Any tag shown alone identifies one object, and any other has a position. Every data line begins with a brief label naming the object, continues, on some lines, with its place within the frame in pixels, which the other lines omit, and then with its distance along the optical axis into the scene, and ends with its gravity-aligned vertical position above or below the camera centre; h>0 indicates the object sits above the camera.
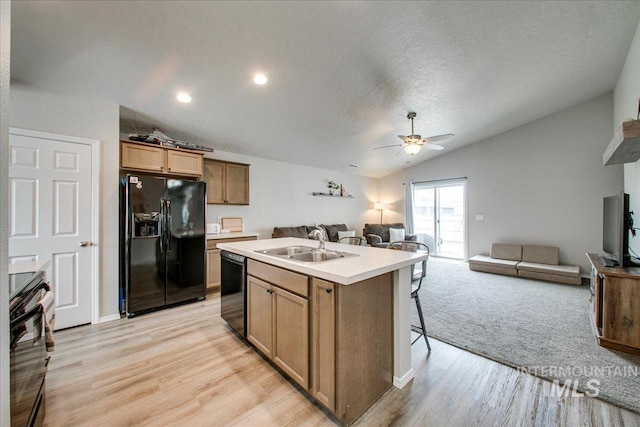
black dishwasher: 2.32 -0.79
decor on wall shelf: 6.67 +0.78
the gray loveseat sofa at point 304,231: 5.27 -0.39
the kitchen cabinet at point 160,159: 3.05 +0.74
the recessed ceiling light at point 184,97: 2.86 +1.41
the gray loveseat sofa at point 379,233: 6.36 -0.53
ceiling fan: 3.43 +1.04
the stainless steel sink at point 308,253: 2.14 -0.37
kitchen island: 1.43 -0.74
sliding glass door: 6.36 -0.05
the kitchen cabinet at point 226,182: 4.18 +0.58
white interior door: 2.44 -0.01
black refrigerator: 2.93 -0.36
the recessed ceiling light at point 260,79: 2.65 +1.51
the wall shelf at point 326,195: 6.31 +0.53
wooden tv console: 2.17 -0.87
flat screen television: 2.37 -0.16
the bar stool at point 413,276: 2.18 -0.68
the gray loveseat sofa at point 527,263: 4.31 -0.98
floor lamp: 7.89 +0.26
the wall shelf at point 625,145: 2.05 +0.65
